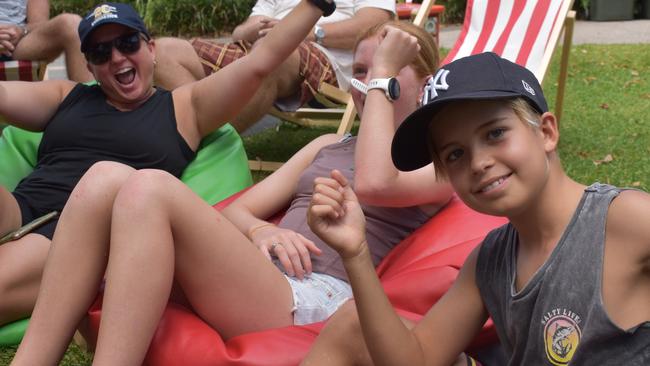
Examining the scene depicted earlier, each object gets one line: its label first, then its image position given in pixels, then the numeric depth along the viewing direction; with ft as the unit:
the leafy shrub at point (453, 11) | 40.78
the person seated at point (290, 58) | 17.12
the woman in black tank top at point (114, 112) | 11.32
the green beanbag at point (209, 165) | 12.15
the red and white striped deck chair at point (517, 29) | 16.85
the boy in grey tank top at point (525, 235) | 6.02
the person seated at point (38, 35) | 17.87
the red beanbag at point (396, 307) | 7.95
